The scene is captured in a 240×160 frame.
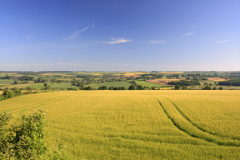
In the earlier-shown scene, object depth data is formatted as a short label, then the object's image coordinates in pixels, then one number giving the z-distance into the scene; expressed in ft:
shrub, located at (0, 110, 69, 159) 22.93
